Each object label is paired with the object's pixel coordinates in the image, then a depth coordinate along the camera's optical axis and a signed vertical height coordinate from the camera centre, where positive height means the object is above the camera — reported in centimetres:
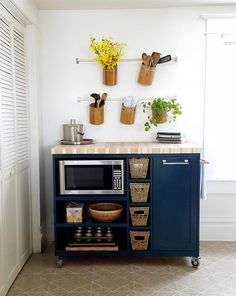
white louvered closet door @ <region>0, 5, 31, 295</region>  231 -22
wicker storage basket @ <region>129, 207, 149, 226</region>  271 -80
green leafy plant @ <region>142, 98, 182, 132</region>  302 +10
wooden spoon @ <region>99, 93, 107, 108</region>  308 +21
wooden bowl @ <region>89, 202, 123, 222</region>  271 -79
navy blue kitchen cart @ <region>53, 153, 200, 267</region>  267 -71
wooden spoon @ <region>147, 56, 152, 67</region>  303 +56
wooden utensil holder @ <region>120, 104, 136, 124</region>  306 +6
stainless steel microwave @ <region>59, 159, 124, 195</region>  268 -47
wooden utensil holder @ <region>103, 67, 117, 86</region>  303 +42
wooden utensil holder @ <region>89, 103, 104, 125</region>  307 +5
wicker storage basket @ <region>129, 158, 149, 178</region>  268 -39
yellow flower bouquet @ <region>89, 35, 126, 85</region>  298 +61
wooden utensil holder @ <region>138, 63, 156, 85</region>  302 +44
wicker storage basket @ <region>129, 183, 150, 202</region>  269 -59
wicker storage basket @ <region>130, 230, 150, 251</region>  272 -101
